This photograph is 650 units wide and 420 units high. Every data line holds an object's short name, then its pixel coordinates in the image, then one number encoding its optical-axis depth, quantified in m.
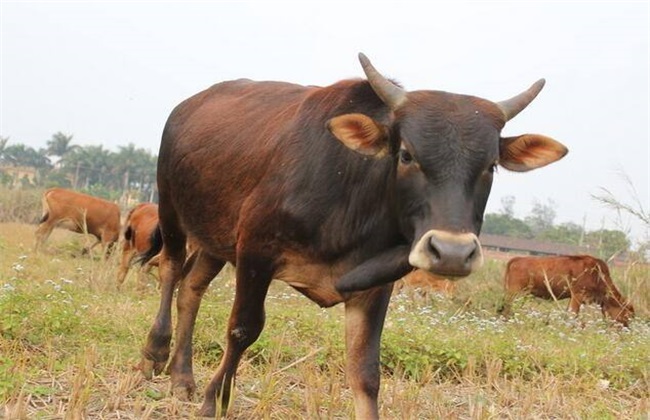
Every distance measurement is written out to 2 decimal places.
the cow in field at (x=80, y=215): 19.16
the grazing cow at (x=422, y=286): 12.80
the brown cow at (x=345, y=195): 3.32
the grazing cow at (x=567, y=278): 13.84
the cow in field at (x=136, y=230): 12.67
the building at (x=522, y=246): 42.77
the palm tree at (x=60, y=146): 84.62
